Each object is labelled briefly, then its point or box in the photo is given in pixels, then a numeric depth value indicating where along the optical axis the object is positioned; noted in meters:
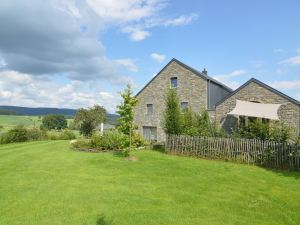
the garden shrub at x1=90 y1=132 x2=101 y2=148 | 18.34
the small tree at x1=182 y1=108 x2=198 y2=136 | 17.08
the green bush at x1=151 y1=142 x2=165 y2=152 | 19.10
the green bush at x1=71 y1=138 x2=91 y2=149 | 18.78
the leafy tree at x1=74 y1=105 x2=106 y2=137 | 39.36
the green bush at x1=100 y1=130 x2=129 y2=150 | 18.02
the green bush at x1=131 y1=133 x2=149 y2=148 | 19.19
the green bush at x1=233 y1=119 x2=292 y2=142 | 14.31
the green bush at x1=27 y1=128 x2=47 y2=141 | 28.09
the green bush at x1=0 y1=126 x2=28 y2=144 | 26.50
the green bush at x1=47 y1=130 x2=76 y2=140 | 30.56
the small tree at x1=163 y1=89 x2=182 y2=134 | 17.56
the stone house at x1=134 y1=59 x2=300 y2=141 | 19.57
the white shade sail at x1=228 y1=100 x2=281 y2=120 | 18.74
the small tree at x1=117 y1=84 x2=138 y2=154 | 14.74
